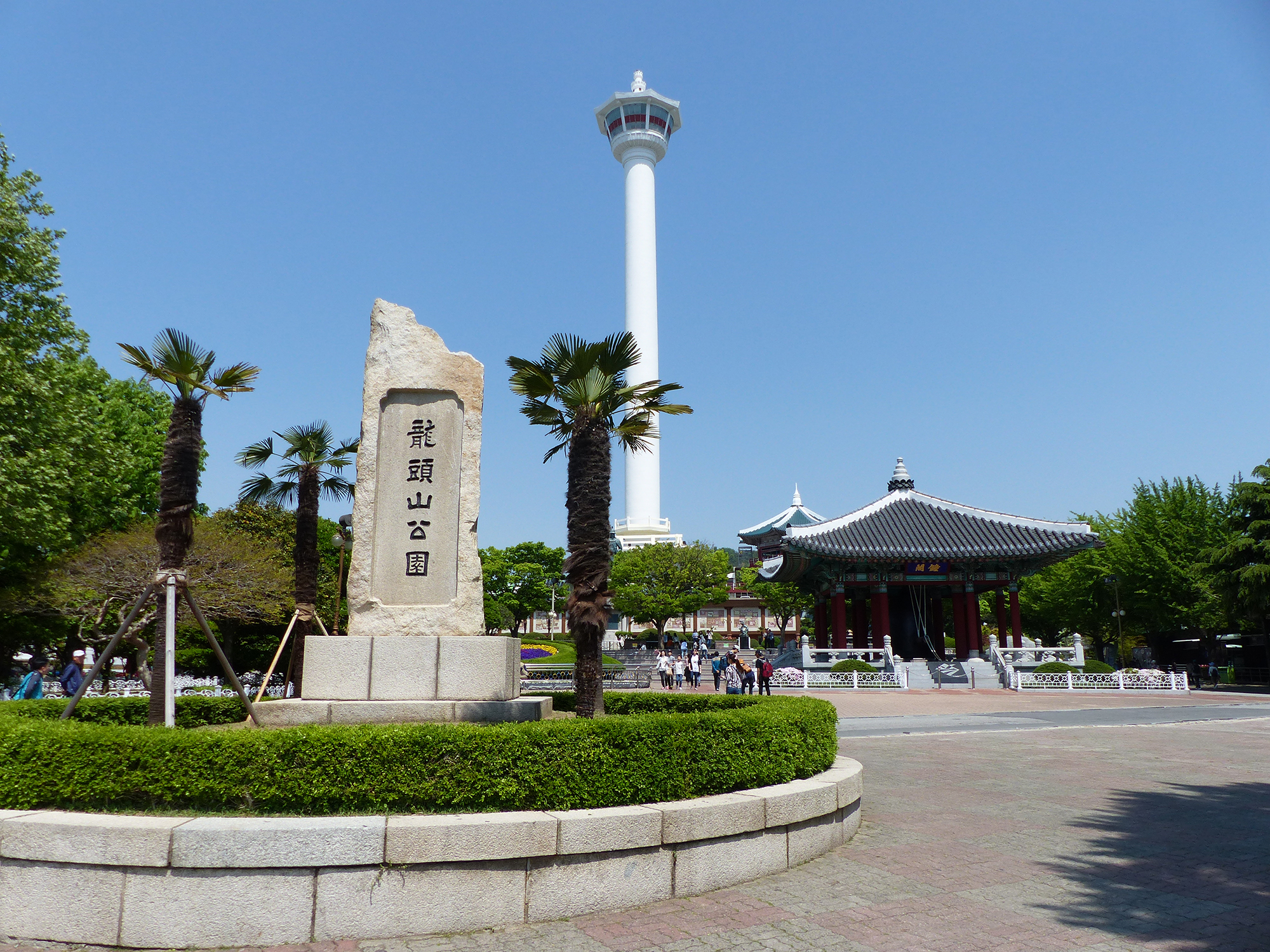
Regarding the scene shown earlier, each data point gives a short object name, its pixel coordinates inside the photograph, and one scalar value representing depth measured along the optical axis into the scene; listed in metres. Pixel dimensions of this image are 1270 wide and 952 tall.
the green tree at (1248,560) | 33.19
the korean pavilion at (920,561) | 38.28
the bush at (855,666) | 35.19
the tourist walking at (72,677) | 16.17
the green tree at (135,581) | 24.59
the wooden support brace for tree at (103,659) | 7.32
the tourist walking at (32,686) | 15.91
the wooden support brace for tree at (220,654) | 8.09
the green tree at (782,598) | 73.62
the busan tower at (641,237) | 87.06
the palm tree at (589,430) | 10.58
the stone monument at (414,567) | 8.72
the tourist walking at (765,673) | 26.45
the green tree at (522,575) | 65.56
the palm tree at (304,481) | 18.39
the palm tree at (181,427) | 9.50
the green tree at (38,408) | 18.73
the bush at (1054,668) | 34.38
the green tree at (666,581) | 60.66
